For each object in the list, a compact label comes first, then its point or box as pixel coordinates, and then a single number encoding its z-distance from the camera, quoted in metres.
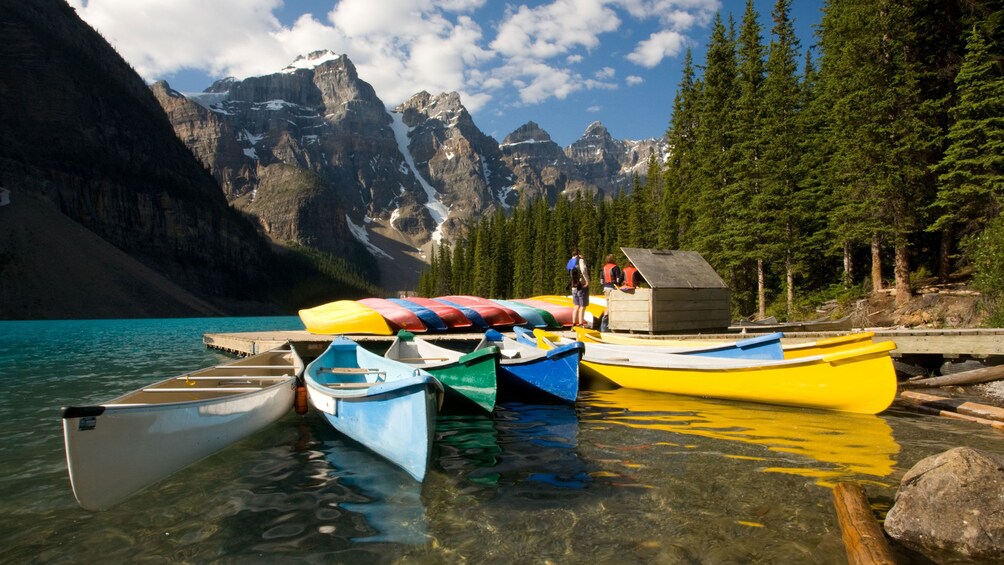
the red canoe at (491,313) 21.22
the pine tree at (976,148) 18.98
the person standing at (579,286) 17.83
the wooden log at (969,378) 11.52
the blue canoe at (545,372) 10.75
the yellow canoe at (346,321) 19.08
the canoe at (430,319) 19.84
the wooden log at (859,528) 4.03
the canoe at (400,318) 19.33
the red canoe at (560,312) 22.81
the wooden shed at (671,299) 16.91
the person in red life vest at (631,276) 17.58
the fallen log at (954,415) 8.63
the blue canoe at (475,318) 20.94
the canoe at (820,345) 11.20
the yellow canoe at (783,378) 9.44
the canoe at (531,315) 21.84
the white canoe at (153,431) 5.17
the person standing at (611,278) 18.27
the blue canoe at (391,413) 6.48
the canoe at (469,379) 9.48
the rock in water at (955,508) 4.48
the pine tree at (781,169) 27.72
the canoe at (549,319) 22.28
